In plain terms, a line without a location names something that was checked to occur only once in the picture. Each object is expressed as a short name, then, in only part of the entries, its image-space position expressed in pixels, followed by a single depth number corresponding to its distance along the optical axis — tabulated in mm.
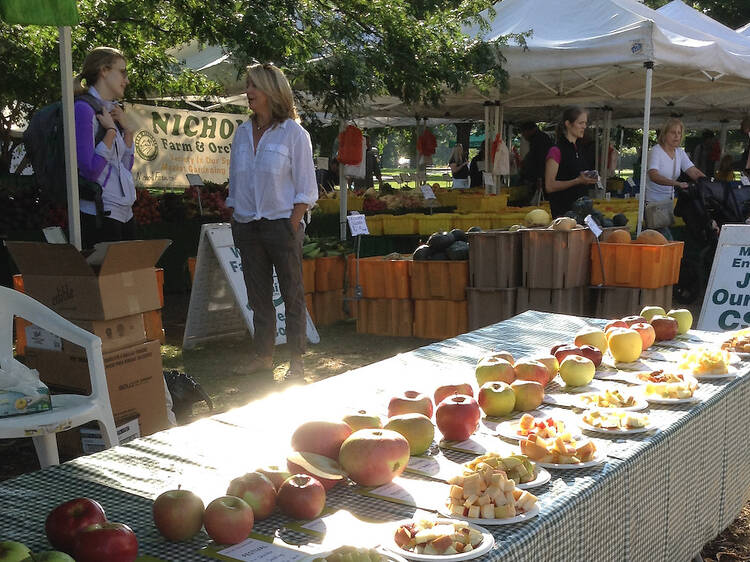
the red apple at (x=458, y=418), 2066
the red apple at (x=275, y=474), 1653
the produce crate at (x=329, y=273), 7664
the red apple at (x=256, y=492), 1572
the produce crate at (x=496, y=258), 6578
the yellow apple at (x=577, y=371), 2625
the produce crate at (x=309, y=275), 7513
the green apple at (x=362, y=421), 1922
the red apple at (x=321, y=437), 1812
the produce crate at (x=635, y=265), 6516
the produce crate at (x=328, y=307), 7816
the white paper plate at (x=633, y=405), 2318
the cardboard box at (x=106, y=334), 3680
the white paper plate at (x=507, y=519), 1552
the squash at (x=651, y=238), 6660
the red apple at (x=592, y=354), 2822
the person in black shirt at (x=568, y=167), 7031
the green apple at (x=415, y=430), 1956
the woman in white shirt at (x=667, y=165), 7622
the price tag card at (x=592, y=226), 6422
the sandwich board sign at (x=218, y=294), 6707
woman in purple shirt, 4539
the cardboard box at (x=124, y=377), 3693
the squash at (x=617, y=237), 6699
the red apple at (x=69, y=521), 1421
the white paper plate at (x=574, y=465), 1873
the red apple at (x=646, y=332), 3133
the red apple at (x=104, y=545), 1330
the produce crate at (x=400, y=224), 9739
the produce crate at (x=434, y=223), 9328
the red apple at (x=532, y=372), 2518
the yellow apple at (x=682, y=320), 3533
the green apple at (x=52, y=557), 1207
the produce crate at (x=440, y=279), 6867
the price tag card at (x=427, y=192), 11750
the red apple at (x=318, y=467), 1708
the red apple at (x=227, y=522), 1468
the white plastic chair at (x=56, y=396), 3113
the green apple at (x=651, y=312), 3574
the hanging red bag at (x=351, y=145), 7879
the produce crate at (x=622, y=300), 6582
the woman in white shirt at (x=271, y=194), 5152
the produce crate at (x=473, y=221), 9031
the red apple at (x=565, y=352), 2812
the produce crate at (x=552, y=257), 6461
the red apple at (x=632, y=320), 3242
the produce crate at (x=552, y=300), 6555
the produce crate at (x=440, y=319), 6988
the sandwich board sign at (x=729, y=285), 6199
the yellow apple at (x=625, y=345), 2953
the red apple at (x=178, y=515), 1488
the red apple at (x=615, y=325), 3205
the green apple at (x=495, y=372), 2484
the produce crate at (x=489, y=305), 6652
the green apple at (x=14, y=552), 1218
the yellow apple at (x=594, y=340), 3023
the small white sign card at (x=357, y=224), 7485
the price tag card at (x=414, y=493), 1694
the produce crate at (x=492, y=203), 10438
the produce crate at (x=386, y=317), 7234
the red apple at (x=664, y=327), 3355
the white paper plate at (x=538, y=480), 1742
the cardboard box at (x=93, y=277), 3619
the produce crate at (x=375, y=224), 9883
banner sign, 9367
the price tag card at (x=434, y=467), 1855
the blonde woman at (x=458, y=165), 19266
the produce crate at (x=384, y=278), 7141
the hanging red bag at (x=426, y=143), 15558
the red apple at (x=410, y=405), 2146
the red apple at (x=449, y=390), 2293
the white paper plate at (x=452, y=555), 1397
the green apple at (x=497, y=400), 2295
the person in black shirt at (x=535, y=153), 9180
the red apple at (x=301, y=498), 1578
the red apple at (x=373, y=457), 1731
